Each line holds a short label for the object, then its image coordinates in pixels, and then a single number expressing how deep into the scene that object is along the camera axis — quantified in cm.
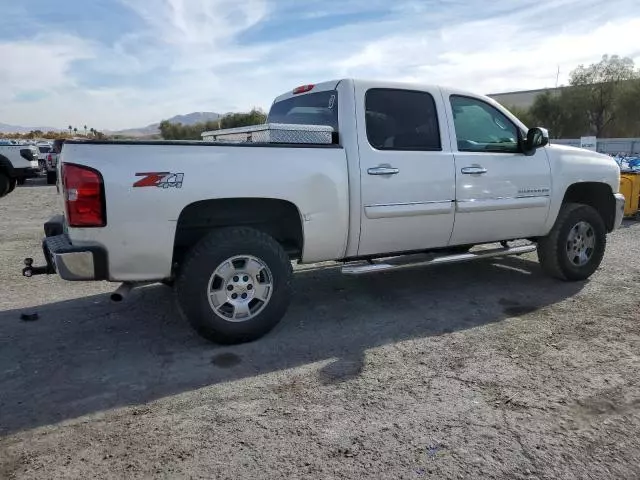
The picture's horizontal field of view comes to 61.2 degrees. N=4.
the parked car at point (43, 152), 2160
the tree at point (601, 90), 4803
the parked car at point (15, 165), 1479
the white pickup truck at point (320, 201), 366
